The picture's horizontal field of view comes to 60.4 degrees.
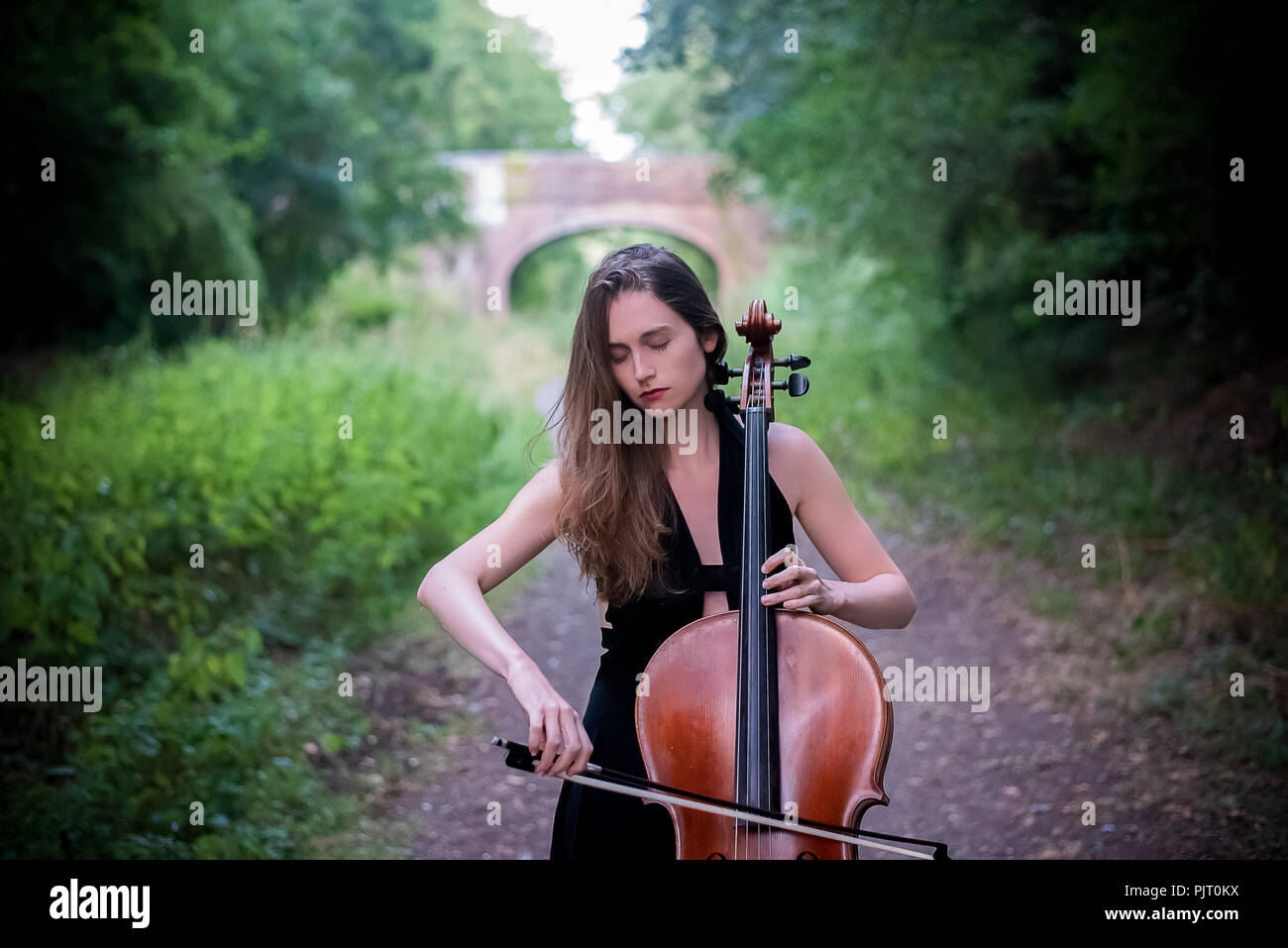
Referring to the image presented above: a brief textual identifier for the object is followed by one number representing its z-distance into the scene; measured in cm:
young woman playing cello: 196
